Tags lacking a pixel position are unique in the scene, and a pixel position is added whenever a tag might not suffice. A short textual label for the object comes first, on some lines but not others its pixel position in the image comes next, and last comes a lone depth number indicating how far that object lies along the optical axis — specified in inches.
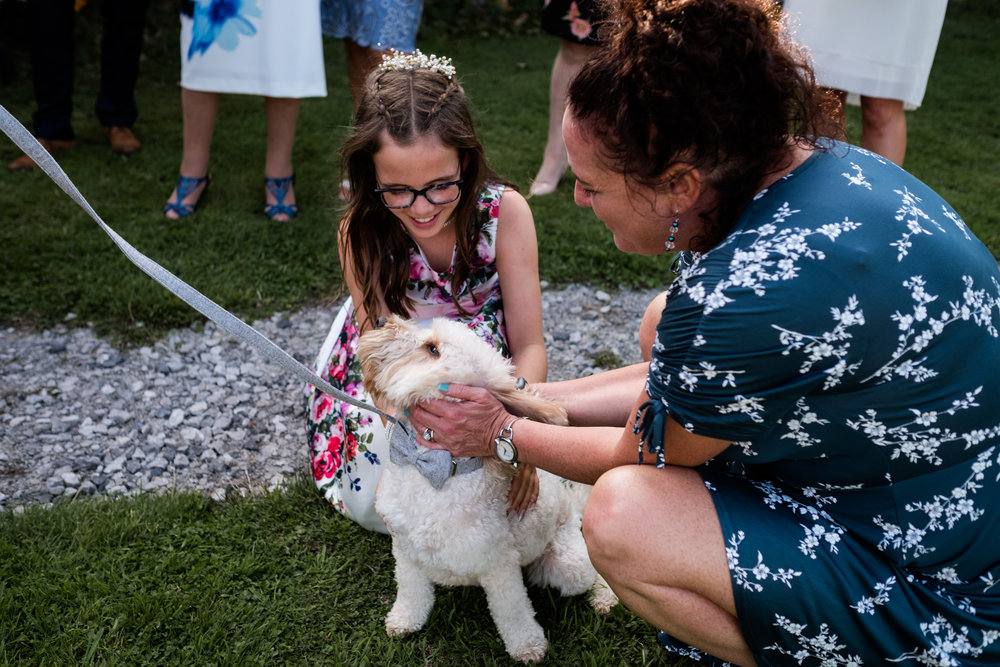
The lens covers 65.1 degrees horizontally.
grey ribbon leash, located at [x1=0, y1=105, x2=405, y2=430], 67.0
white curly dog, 80.4
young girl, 95.7
